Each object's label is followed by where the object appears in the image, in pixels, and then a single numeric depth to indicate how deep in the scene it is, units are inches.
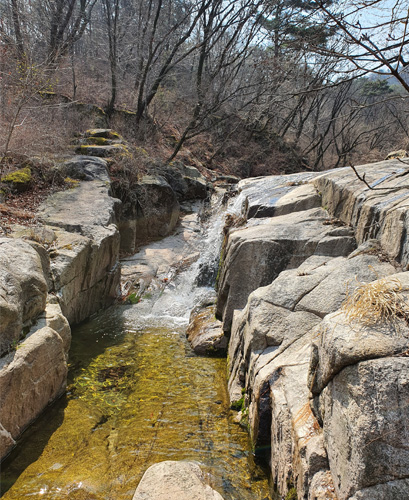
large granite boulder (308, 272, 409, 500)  91.6
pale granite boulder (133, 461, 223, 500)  108.0
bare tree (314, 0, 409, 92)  109.4
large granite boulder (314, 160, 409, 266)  192.1
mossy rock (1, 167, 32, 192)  375.2
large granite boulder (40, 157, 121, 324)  283.7
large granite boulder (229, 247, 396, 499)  118.8
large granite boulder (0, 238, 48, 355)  173.9
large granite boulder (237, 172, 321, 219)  331.4
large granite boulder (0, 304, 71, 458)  161.2
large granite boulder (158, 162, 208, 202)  599.2
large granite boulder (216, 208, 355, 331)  260.5
